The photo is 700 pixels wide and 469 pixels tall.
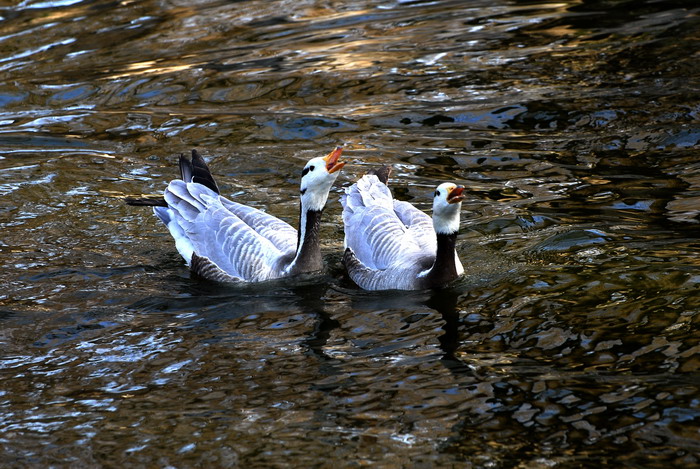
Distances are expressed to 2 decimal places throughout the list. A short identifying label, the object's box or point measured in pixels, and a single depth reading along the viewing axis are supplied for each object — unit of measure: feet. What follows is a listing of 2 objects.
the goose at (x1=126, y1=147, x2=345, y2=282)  55.72
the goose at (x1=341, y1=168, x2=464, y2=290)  51.66
